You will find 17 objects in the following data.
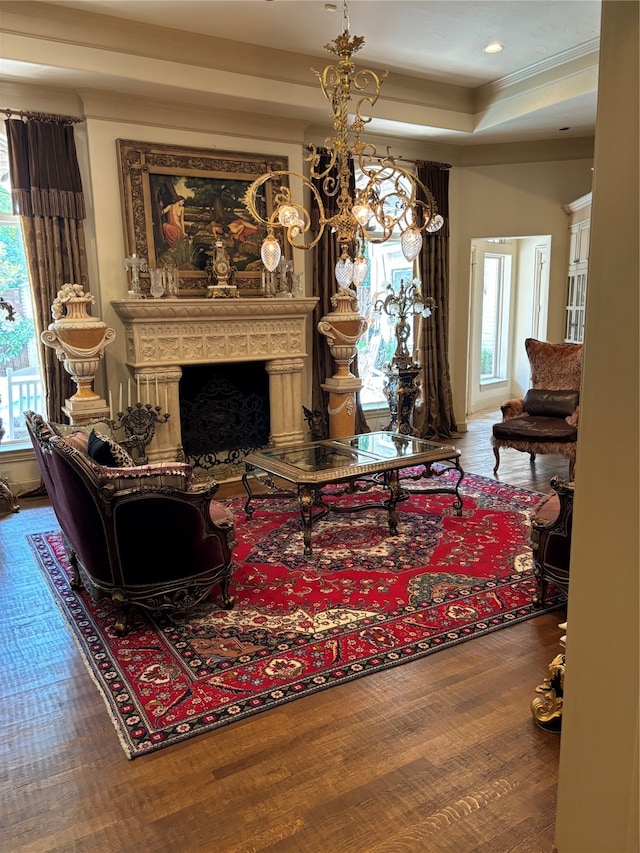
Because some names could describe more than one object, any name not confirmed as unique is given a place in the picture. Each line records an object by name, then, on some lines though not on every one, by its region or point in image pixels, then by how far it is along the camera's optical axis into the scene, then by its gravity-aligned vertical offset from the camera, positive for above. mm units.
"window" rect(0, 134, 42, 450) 5254 -315
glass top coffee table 3984 -1096
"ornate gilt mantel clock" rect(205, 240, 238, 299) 5648 +240
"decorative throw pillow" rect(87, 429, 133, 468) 3258 -776
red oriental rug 2609 -1607
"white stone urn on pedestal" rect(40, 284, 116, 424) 4867 -281
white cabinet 7141 +250
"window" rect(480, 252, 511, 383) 8836 -334
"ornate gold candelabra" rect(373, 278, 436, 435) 6207 -771
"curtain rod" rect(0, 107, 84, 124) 4859 +1449
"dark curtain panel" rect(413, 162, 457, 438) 7023 -449
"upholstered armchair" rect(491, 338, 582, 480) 5402 -1062
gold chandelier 3639 +517
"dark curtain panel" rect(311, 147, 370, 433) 6391 +62
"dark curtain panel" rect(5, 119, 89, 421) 4930 +737
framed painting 5367 +806
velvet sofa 2938 -1098
